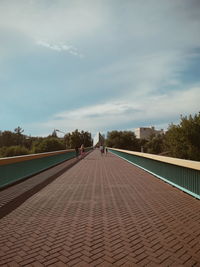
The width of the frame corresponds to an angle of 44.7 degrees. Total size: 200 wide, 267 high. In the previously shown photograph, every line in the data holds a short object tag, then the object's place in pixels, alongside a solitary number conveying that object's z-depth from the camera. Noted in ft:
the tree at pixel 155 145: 384.47
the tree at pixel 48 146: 313.94
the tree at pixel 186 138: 146.72
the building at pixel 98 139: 503.20
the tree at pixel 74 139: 337.80
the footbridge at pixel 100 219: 11.37
